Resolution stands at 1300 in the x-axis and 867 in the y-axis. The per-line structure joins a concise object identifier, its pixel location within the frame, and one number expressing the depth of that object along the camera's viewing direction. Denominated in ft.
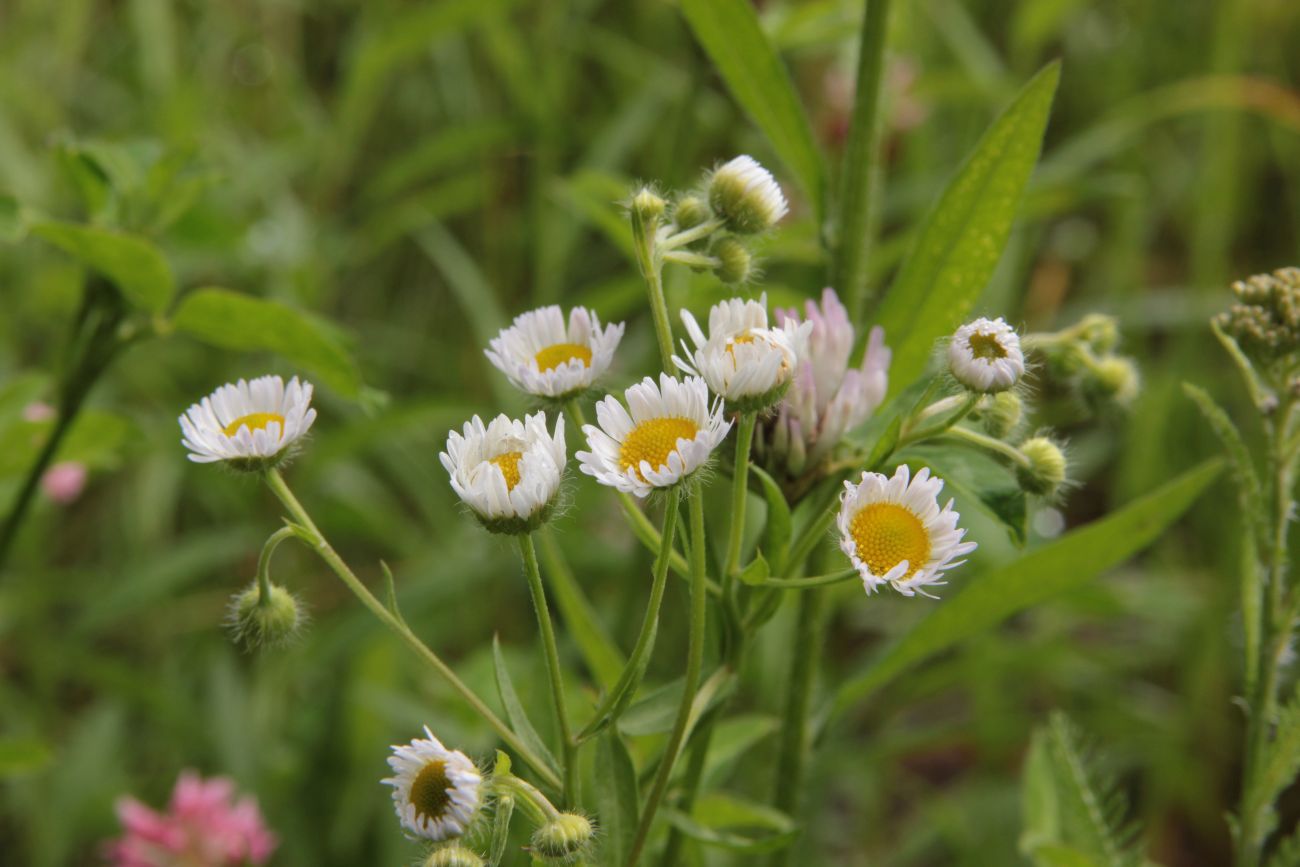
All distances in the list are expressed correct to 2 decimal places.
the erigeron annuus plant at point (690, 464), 2.04
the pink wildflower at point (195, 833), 2.87
